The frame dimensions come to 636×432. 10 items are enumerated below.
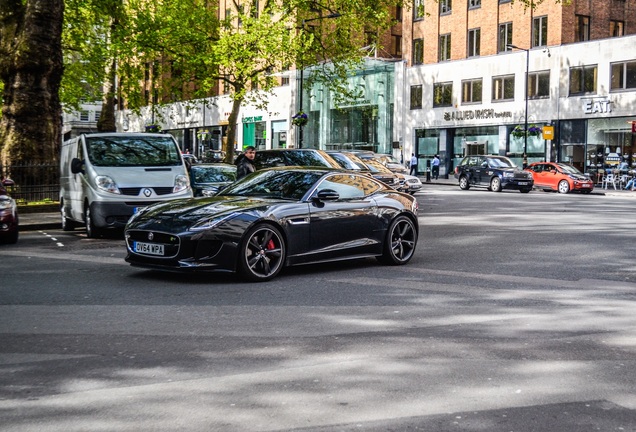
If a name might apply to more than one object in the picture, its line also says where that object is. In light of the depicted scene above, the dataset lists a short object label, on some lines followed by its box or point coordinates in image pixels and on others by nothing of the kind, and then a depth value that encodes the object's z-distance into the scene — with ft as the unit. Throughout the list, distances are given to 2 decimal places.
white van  53.72
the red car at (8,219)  49.75
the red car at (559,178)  136.56
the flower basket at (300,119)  135.95
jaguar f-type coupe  33.37
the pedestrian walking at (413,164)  176.44
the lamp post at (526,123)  164.07
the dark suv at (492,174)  137.49
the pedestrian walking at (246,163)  62.64
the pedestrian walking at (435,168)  183.35
